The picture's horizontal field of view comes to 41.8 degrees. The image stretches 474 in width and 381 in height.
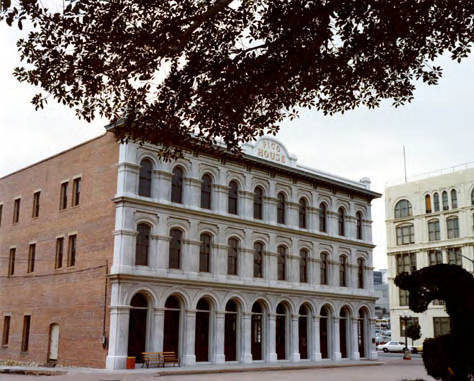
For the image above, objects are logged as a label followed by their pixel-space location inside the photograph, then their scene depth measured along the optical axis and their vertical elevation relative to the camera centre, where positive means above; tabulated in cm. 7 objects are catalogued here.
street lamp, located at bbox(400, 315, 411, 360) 4512 -82
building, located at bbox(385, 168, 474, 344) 6128 +1155
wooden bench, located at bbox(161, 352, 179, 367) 2947 -82
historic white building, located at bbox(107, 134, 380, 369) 2958 +434
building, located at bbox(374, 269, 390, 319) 14748 +971
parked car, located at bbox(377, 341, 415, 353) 5872 -42
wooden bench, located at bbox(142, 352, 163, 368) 2873 -85
